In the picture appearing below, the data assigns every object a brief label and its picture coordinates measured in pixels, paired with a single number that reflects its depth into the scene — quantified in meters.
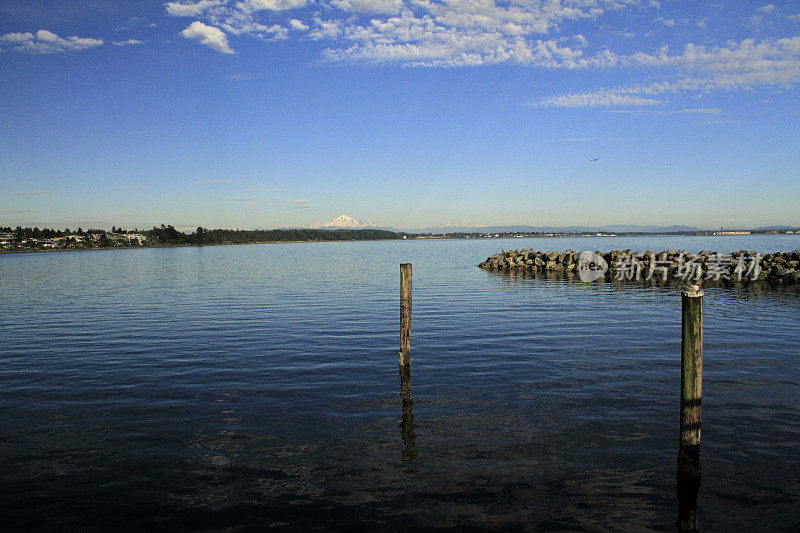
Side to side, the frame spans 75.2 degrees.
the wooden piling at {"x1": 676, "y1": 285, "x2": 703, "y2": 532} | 7.81
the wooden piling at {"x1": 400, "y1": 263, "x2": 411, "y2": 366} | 14.56
